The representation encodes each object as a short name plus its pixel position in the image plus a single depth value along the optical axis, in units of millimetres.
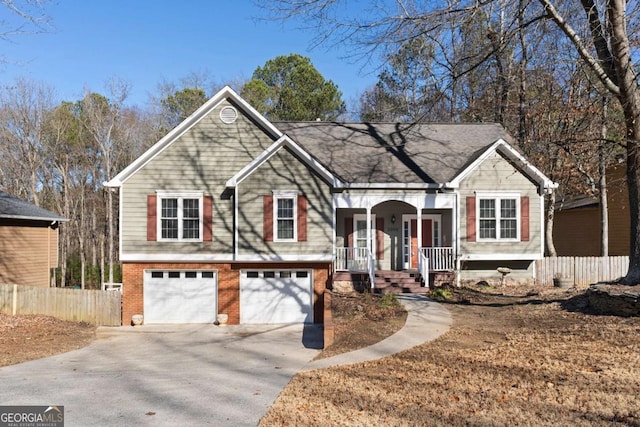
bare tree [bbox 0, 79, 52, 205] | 33500
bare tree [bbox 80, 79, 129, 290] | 32812
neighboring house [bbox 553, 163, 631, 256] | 23906
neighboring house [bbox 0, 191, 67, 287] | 21172
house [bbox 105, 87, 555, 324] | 17625
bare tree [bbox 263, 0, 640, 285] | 11320
